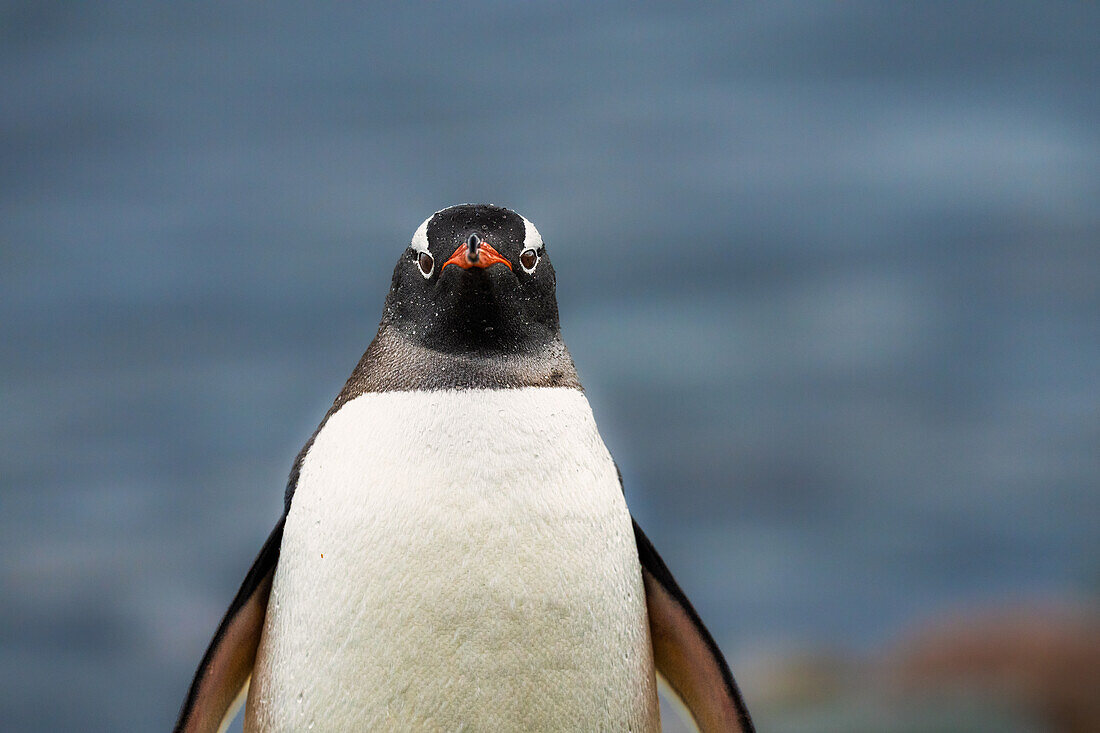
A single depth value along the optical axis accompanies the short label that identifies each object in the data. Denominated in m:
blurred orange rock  10.25
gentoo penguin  7.25
